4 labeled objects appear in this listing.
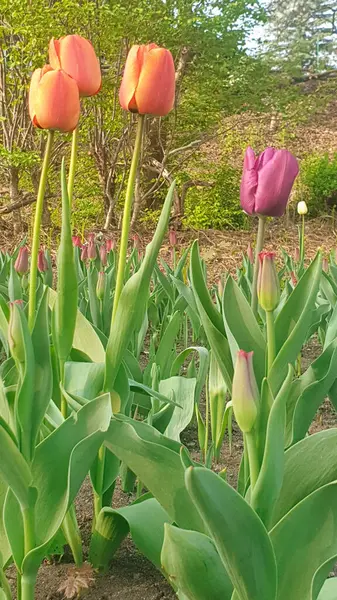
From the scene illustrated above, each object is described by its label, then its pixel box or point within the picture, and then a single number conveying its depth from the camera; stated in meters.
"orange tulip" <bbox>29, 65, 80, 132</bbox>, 0.88
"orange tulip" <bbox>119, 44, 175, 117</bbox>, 0.88
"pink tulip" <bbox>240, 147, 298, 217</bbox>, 0.97
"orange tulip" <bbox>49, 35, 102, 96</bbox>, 0.93
